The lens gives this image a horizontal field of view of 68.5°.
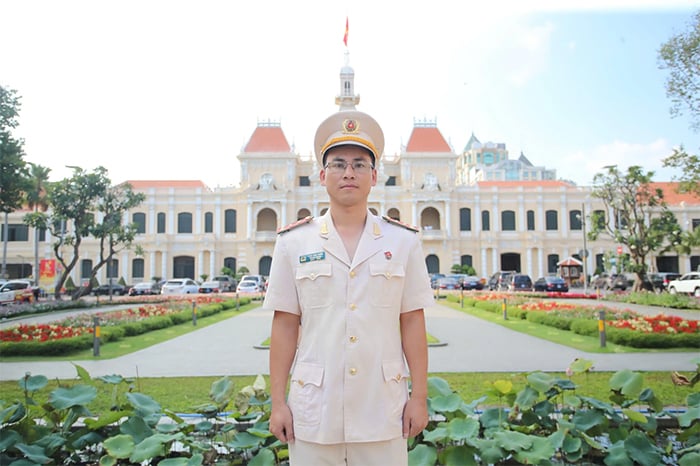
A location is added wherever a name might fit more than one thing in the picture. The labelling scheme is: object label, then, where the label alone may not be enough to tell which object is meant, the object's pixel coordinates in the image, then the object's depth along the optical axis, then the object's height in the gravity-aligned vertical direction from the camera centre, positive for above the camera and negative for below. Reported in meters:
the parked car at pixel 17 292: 16.70 -0.93
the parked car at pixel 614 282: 32.66 -1.26
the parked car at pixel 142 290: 33.62 -1.56
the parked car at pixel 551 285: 30.56 -1.28
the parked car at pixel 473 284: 36.78 -1.42
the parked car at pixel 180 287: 31.61 -1.31
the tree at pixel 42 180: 22.48 +3.88
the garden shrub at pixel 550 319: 13.49 -1.55
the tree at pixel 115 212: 24.06 +2.62
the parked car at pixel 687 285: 25.46 -1.13
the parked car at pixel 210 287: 35.12 -1.47
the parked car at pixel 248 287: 30.87 -1.30
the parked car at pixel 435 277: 36.49 -1.01
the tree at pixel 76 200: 22.50 +2.95
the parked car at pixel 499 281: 35.50 -1.24
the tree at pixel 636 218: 25.95 +2.44
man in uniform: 2.16 -0.26
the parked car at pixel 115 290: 35.81 -1.70
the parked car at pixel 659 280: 30.08 -1.11
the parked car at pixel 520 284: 31.36 -1.24
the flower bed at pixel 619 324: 10.13 -1.41
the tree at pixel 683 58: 8.43 +3.61
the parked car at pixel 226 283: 38.18 -1.30
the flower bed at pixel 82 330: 9.80 -1.45
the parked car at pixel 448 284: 36.38 -1.41
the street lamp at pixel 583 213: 42.41 +4.30
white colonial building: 45.94 +4.16
